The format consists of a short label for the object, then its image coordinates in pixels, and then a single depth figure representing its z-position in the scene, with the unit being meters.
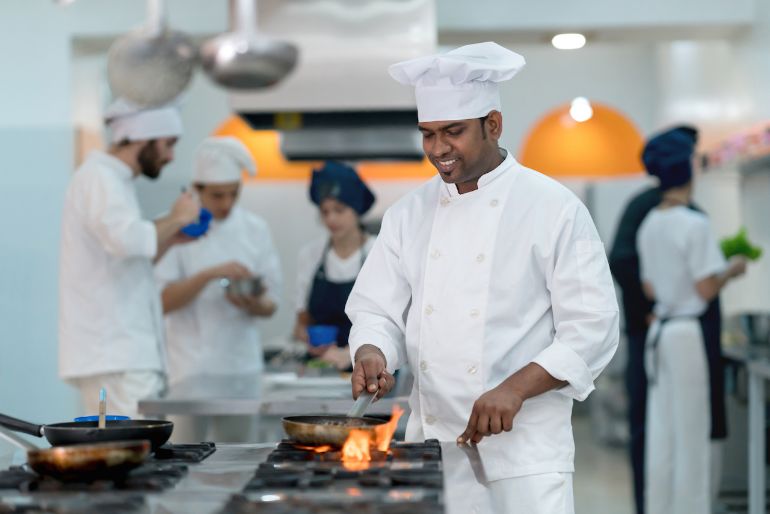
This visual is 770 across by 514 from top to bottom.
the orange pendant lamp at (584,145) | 9.62
